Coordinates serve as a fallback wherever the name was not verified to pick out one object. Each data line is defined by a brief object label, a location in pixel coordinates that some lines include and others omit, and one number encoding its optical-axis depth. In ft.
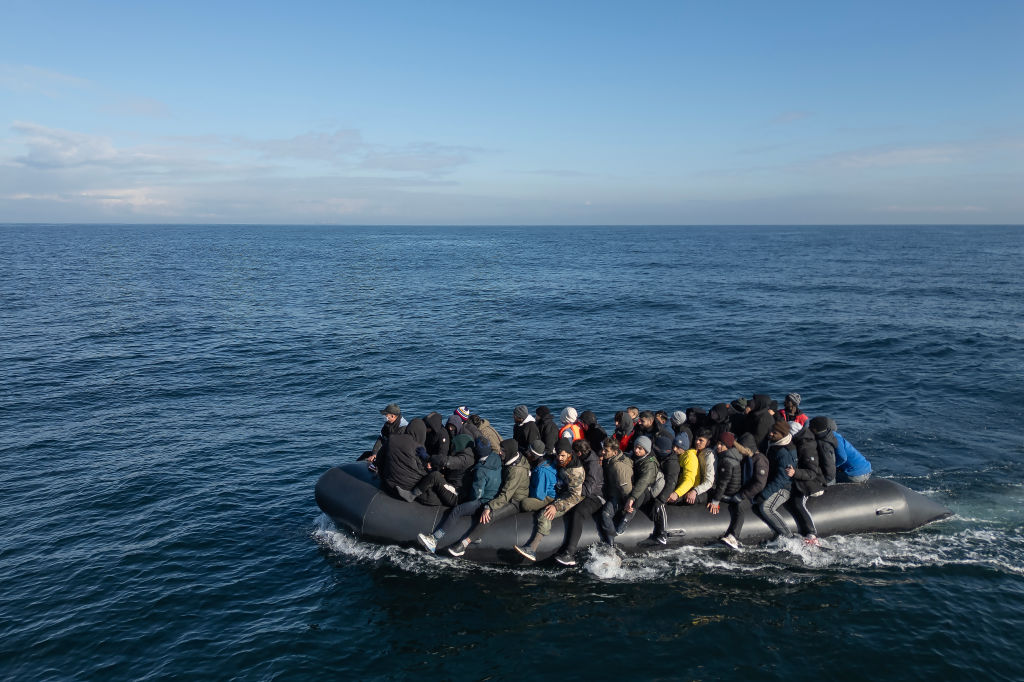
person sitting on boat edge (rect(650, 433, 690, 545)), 43.45
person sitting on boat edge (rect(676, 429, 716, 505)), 44.60
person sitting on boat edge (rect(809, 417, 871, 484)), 48.37
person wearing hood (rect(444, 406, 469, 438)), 46.24
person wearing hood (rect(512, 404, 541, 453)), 44.39
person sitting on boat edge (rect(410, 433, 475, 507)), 43.96
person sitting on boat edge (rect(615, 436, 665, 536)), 42.37
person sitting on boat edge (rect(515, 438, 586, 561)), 42.19
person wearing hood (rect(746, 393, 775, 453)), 45.44
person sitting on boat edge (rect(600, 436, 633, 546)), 42.80
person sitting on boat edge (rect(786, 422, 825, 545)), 44.55
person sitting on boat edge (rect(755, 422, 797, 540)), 44.08
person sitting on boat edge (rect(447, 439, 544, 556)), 43.65
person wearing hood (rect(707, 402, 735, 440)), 47.18
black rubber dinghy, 44.86
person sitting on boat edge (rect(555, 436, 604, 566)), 43.45
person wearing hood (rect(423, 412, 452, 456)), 45.29
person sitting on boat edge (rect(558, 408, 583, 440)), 45.37
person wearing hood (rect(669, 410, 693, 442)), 47.47
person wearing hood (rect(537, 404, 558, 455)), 44.60
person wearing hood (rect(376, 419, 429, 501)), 44.19
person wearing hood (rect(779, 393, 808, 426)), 48.62
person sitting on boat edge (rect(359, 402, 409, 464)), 44.83
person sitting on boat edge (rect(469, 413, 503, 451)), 45.75
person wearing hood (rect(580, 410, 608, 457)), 47.06
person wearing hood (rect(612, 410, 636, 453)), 46.50
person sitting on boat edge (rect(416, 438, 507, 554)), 43.45
